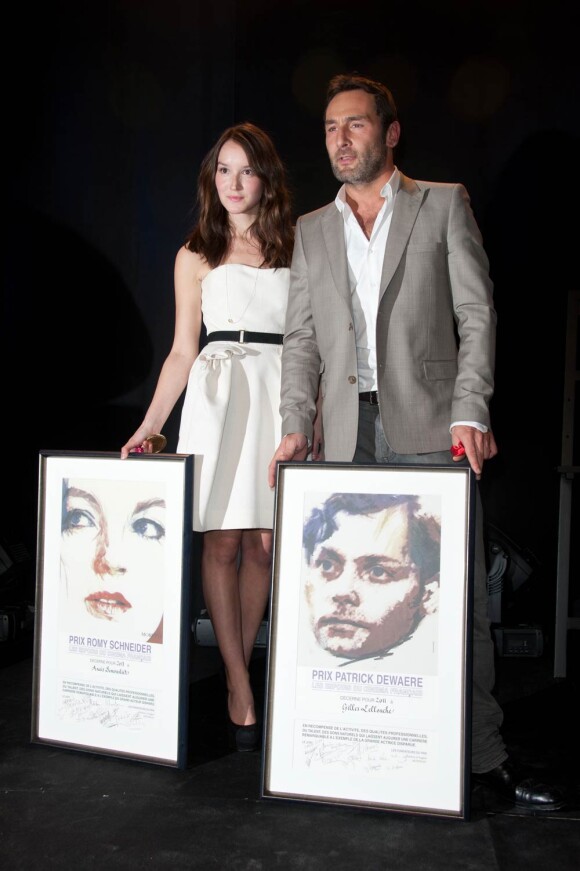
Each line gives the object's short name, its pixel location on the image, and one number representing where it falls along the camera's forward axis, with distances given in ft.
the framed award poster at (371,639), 6.06
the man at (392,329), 6.73
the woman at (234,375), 7.91
